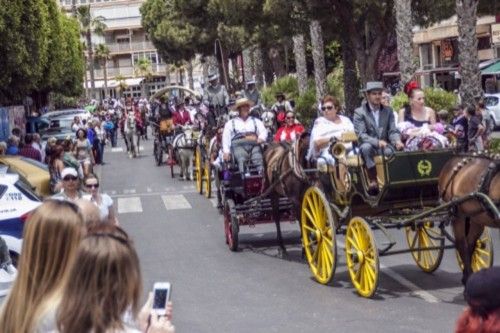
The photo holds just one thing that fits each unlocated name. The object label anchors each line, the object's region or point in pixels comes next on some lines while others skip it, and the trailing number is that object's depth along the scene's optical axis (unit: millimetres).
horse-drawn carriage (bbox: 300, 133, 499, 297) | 11383
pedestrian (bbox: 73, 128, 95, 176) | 26694
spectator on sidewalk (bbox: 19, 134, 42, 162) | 25734
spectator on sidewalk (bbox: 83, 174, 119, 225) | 11547
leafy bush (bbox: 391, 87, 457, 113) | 26672
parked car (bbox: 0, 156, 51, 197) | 18528
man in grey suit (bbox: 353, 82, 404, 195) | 12184
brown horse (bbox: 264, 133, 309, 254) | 13953
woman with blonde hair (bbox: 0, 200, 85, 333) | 4270
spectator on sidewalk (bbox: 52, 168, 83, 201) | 11414
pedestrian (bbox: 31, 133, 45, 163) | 26766
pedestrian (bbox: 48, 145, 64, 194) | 19578
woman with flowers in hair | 11912
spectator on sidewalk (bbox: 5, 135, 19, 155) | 25734
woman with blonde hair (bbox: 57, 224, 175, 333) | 3988
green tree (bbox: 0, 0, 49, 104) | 32812
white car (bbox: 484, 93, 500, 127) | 42812
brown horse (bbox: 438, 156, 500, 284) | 10359
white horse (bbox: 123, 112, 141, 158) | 40572
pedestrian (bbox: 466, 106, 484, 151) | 25078
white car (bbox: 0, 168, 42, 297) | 13055
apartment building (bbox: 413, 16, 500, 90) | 51750
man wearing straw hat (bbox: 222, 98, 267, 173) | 16344
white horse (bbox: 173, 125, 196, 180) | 28281
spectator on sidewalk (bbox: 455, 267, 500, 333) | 4062
